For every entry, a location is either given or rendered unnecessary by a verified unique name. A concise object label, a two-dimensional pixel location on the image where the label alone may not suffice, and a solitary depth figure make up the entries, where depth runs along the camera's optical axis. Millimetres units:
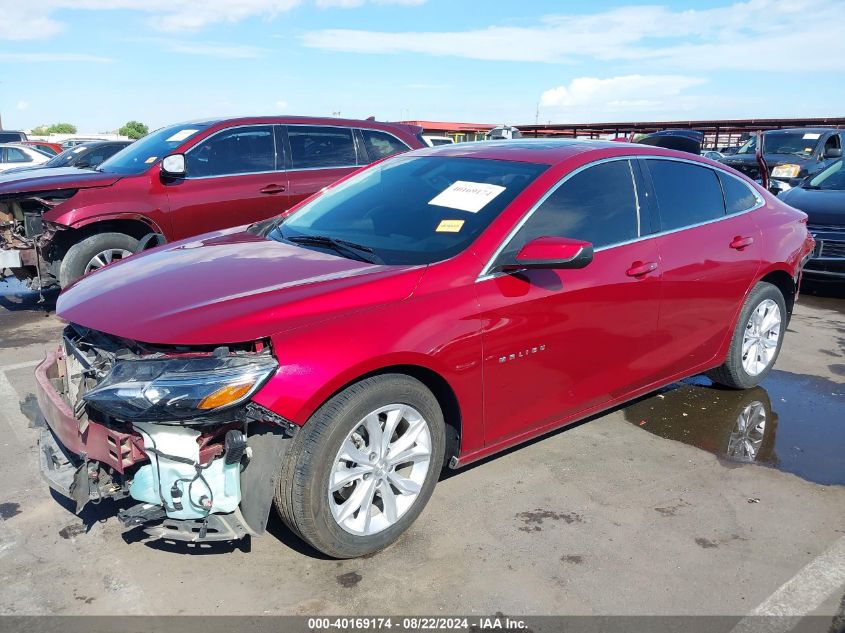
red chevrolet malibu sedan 2611
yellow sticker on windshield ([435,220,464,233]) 3381
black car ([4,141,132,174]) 13811
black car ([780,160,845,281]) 7965
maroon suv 6395
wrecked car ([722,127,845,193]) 14195
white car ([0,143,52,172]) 18328
